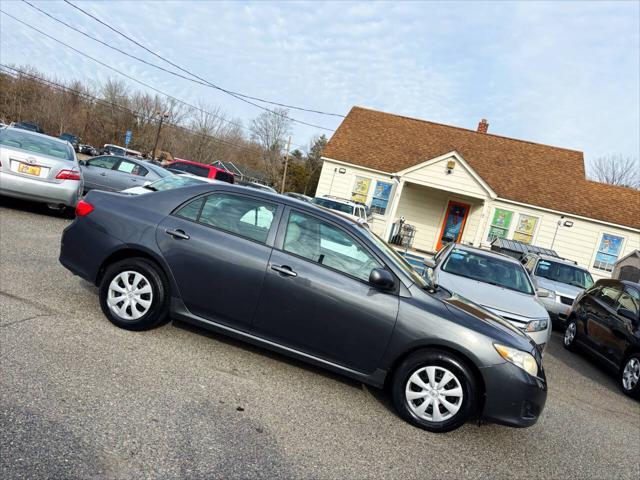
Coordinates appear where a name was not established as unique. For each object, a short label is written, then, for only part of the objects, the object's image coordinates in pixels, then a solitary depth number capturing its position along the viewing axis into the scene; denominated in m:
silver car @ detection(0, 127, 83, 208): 7.82
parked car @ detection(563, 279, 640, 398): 6.54
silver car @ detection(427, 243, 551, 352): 6.01
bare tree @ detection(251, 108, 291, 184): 68.44
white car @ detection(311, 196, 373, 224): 16.52
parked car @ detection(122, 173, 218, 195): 9.13
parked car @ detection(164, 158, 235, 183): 16.92
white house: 18.92
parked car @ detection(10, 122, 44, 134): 37.32
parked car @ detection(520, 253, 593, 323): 10.21
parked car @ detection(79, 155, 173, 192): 11.48
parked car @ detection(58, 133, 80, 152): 40.16
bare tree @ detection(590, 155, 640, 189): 51.78
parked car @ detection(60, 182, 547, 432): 3.65
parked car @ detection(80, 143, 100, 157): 44.34
